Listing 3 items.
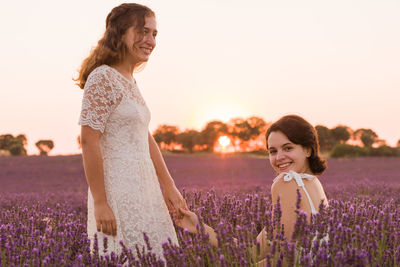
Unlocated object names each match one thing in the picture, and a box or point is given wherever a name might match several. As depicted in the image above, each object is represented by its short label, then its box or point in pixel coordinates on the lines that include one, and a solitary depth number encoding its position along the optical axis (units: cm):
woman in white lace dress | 214
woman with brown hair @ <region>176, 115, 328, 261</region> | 212
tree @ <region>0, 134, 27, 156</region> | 4244
